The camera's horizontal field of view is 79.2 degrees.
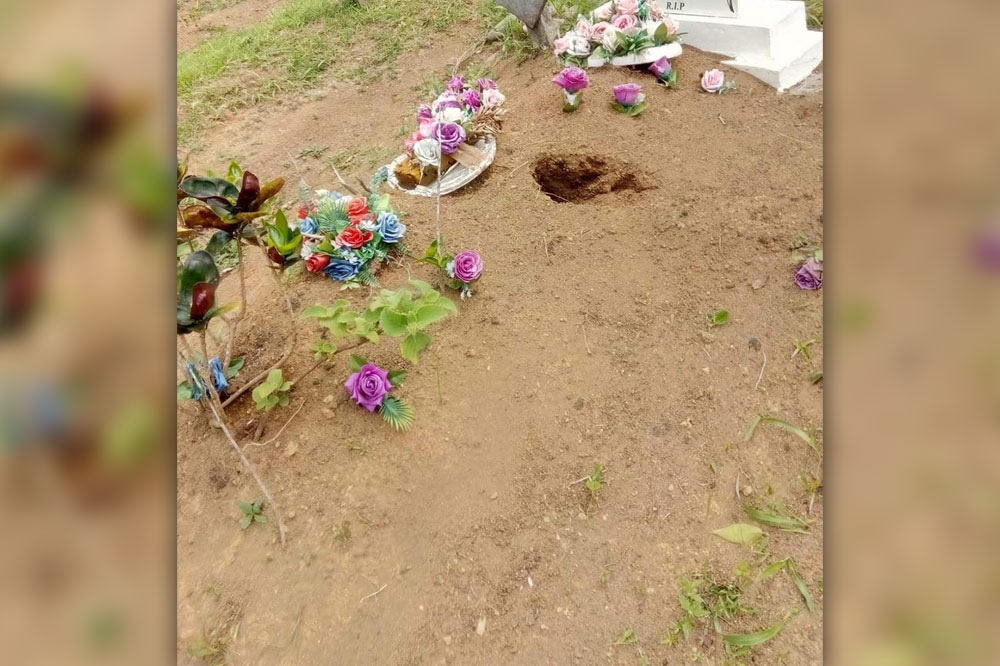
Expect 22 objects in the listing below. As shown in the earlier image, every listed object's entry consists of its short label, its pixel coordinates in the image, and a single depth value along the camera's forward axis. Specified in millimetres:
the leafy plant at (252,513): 1834
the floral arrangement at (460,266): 2459
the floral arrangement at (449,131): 3189
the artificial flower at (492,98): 3402
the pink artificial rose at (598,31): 3912
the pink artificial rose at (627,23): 3863
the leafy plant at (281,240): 2010
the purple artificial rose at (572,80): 3328
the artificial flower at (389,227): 2756
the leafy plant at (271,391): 2018
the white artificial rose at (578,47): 3928
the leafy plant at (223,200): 1717
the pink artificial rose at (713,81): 3691
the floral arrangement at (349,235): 2689
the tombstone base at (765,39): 3875
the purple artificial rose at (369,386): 2018
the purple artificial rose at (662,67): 3734
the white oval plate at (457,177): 3168
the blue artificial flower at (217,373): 2082
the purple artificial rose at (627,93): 3391
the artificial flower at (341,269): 2682
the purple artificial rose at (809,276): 2447
